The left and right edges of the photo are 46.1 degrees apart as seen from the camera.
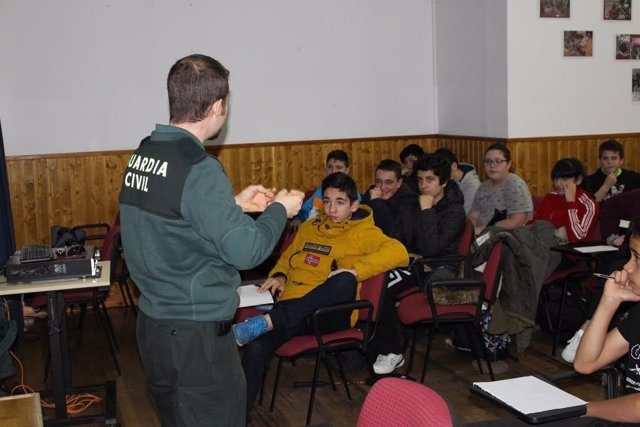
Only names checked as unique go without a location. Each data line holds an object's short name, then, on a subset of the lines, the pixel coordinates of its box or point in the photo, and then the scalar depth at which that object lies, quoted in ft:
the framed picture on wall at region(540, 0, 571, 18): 22.18
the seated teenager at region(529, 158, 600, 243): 17.16
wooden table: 11.79
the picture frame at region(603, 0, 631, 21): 22.90
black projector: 11.98
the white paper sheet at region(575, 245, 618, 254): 15.11
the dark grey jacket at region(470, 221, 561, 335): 15.01
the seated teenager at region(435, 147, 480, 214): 21.09
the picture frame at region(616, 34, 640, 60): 23.18
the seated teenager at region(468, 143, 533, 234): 18.93
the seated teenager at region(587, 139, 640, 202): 20.57
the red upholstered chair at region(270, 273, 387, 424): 12.55
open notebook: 6.79
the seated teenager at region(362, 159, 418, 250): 16.62
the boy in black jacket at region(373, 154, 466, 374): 15.26
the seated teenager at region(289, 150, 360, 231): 18.45
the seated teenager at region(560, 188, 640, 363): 15.60
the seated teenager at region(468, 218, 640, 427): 7.71
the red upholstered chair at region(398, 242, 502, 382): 14.02
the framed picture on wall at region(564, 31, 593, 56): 22.61
